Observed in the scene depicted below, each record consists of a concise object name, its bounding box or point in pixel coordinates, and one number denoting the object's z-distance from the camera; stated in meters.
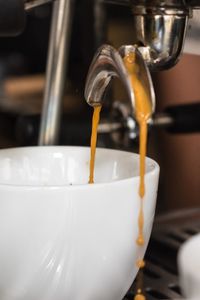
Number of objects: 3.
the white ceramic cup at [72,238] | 0.35
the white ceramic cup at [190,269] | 0.31
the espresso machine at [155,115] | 0.41
